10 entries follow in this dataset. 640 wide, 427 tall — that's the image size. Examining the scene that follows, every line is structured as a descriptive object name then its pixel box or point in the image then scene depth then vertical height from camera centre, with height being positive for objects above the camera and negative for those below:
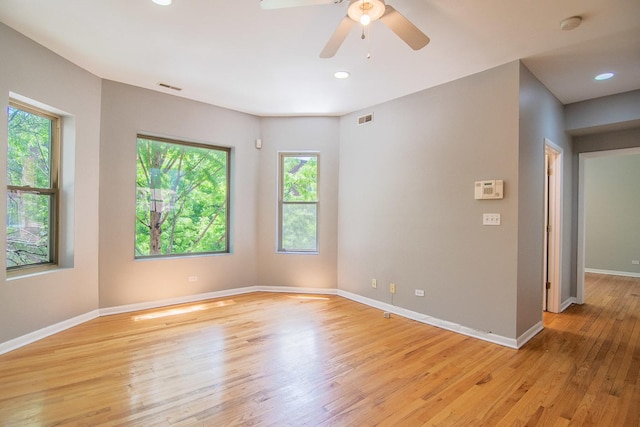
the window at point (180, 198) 4.07 +0.20
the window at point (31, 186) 2.90 +0.25
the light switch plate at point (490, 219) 3.06 -0.04
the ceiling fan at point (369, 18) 1.73 +1.21
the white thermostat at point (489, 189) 3.02 +0.26
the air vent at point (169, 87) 3.73 +1.59
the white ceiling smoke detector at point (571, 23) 2.30 +1.51
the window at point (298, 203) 4.93 +0.16
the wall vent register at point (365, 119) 4.33 +1.39
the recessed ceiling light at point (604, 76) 3.20 +1.52
